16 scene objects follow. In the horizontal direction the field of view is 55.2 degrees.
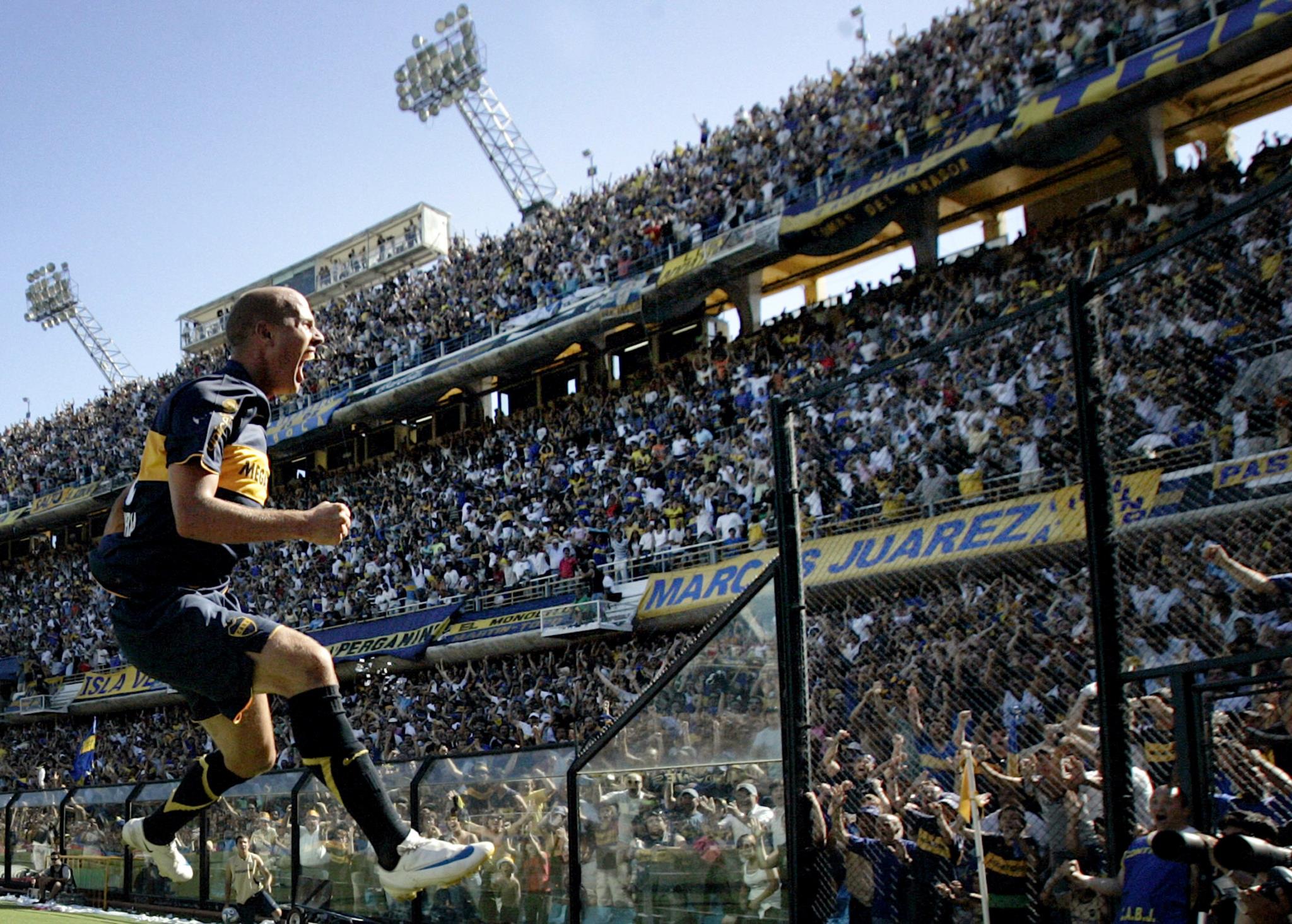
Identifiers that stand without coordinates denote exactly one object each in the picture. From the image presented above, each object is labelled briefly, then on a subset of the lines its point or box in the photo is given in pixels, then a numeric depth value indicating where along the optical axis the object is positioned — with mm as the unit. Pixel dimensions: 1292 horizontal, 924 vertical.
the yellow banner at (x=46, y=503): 39344
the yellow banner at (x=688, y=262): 22609
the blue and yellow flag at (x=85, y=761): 20781
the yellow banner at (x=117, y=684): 30453
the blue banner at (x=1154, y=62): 15914
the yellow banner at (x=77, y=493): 37781
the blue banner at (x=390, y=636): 24016
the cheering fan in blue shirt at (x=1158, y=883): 4688
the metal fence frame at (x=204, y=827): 9367
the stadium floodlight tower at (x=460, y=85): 39719
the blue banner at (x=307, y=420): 30719
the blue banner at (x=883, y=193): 18734
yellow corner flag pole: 5633
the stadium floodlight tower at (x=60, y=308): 57625
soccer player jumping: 4066
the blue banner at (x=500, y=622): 22078
